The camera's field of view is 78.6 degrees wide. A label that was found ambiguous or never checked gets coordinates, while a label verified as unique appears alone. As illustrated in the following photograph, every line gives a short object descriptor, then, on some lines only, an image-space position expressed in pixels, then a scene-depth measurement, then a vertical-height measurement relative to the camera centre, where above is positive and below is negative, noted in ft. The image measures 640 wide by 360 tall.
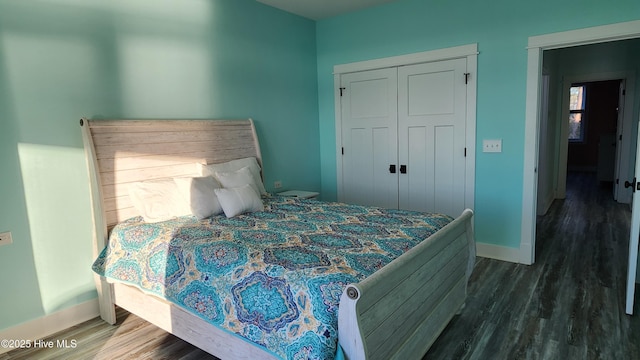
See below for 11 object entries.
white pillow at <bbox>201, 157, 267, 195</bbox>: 11.42 -0.98
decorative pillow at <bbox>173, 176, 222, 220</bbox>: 9.88 -1.50
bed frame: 5.69 -2.42
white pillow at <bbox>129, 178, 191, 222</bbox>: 9.63 -1.56
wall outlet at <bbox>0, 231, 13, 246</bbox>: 8.24 -1.99
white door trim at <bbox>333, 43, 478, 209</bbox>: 12.71 +2.02
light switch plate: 12.48 -0.62
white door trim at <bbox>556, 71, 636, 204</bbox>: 19.62 -0.07
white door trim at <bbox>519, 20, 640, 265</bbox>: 10.41 +0.93
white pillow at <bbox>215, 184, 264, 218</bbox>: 10.12 -1.72
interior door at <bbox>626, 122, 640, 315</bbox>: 8.64 -2.75
